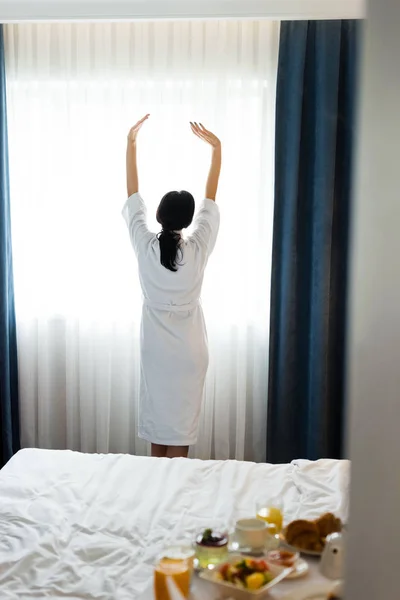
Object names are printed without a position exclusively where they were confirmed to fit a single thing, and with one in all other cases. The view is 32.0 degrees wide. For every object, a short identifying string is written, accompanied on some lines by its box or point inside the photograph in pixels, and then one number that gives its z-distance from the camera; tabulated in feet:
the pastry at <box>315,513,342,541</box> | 5.94
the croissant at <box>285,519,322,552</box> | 5.85
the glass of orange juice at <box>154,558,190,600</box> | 5.13
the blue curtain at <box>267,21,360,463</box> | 11.41
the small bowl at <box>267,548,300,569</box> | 5.52
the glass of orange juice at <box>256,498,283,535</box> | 6.32
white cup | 5.80
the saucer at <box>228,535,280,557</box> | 5.76
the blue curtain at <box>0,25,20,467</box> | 11.98
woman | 9.97
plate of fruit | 5.06
